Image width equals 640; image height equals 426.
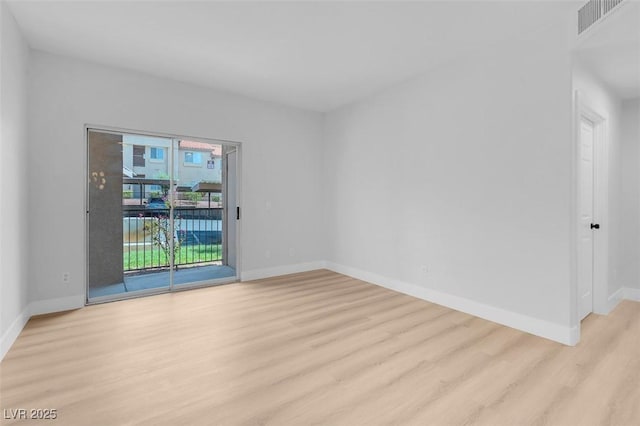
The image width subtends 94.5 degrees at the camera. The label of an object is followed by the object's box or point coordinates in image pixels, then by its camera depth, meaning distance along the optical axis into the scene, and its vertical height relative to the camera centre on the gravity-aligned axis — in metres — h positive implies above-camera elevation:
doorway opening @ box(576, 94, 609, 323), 3.32 -0.05
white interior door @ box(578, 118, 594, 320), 3.22 -0.09
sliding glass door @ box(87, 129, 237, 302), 4.21 +0.04
